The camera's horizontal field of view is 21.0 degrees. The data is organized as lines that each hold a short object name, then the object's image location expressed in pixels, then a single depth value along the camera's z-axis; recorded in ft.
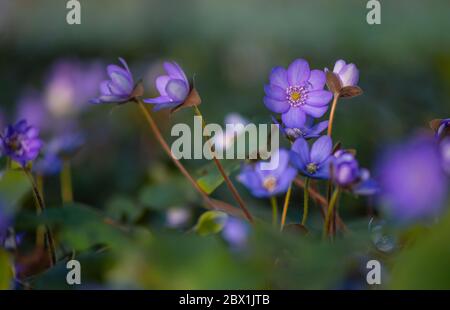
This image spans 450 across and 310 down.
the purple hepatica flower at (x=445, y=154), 1.31
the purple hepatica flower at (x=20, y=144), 1.47
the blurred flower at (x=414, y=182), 1.21
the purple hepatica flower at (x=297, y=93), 1.46
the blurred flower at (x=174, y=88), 1.45
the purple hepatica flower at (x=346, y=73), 1.47
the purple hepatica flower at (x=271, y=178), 1.39
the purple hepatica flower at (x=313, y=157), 1.41
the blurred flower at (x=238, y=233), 1.25
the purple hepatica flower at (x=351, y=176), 1.34
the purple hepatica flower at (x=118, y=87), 1.46
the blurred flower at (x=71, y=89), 3.39
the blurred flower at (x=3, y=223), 1.38
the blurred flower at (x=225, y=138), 1.53
